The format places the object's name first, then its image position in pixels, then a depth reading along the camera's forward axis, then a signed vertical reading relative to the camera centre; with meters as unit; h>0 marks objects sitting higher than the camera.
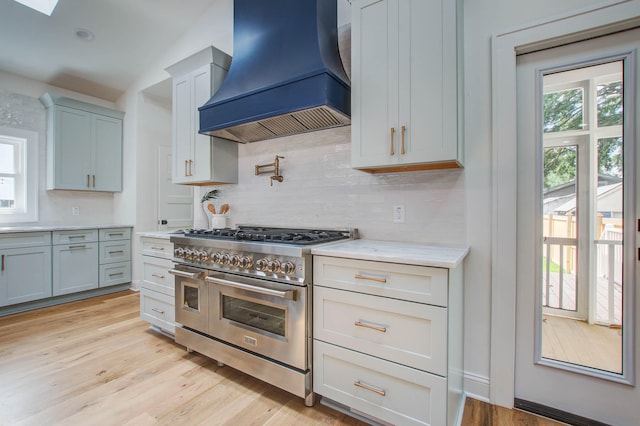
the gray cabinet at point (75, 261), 3.57 -0.63
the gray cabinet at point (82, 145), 3.76 +0.88
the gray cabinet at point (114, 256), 3.97 -0.63
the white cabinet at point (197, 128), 2.76 +0.81
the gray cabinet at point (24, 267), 3.20 -0.64
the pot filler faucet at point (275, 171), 2.59 +0.37
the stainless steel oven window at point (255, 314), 1.80 -0.67
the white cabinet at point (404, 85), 1.62 +0.74
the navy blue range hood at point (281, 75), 1.92 +0.97
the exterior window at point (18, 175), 3.62 +0.44
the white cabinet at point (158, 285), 2.52 -0.66
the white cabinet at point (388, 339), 1.35 -0.63
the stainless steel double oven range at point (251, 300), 1.69 -0.58
